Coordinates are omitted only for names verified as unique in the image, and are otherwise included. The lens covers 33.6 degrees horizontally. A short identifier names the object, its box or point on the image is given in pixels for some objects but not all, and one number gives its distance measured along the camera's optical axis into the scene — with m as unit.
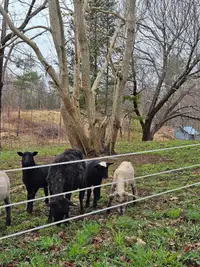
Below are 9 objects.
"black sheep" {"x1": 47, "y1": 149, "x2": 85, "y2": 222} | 5.35
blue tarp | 32.17
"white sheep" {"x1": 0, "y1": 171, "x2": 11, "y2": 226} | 5.55
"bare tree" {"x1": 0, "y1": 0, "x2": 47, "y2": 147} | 15.98
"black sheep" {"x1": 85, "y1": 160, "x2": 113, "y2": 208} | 6.63
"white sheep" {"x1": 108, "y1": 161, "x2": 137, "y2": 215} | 5.89
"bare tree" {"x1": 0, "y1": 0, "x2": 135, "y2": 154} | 10.48
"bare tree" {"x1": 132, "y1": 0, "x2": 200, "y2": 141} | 17.89
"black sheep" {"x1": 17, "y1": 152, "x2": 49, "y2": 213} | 6.34
